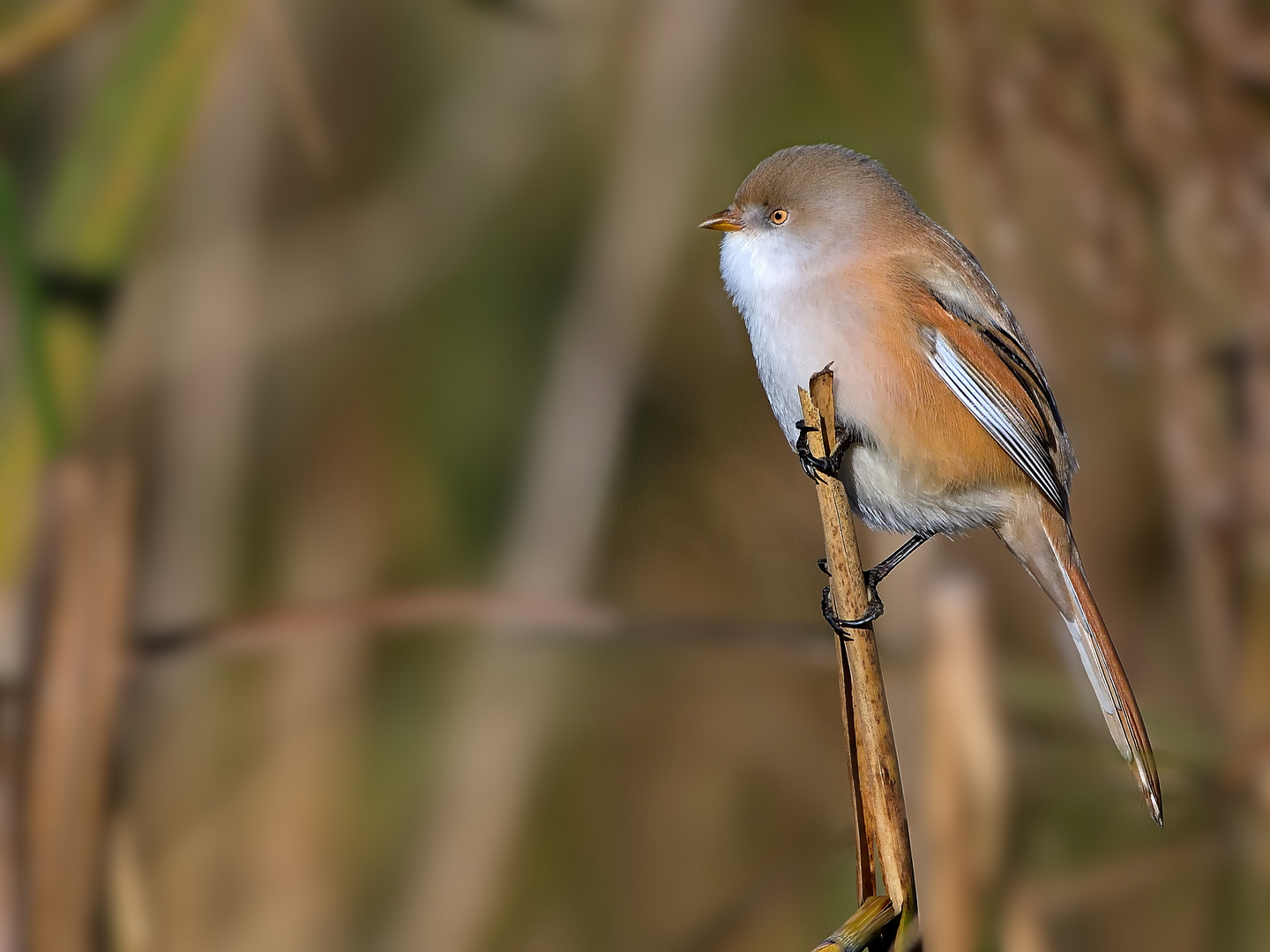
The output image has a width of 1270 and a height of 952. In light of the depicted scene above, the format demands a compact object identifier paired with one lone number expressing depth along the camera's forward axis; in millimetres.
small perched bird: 3934
